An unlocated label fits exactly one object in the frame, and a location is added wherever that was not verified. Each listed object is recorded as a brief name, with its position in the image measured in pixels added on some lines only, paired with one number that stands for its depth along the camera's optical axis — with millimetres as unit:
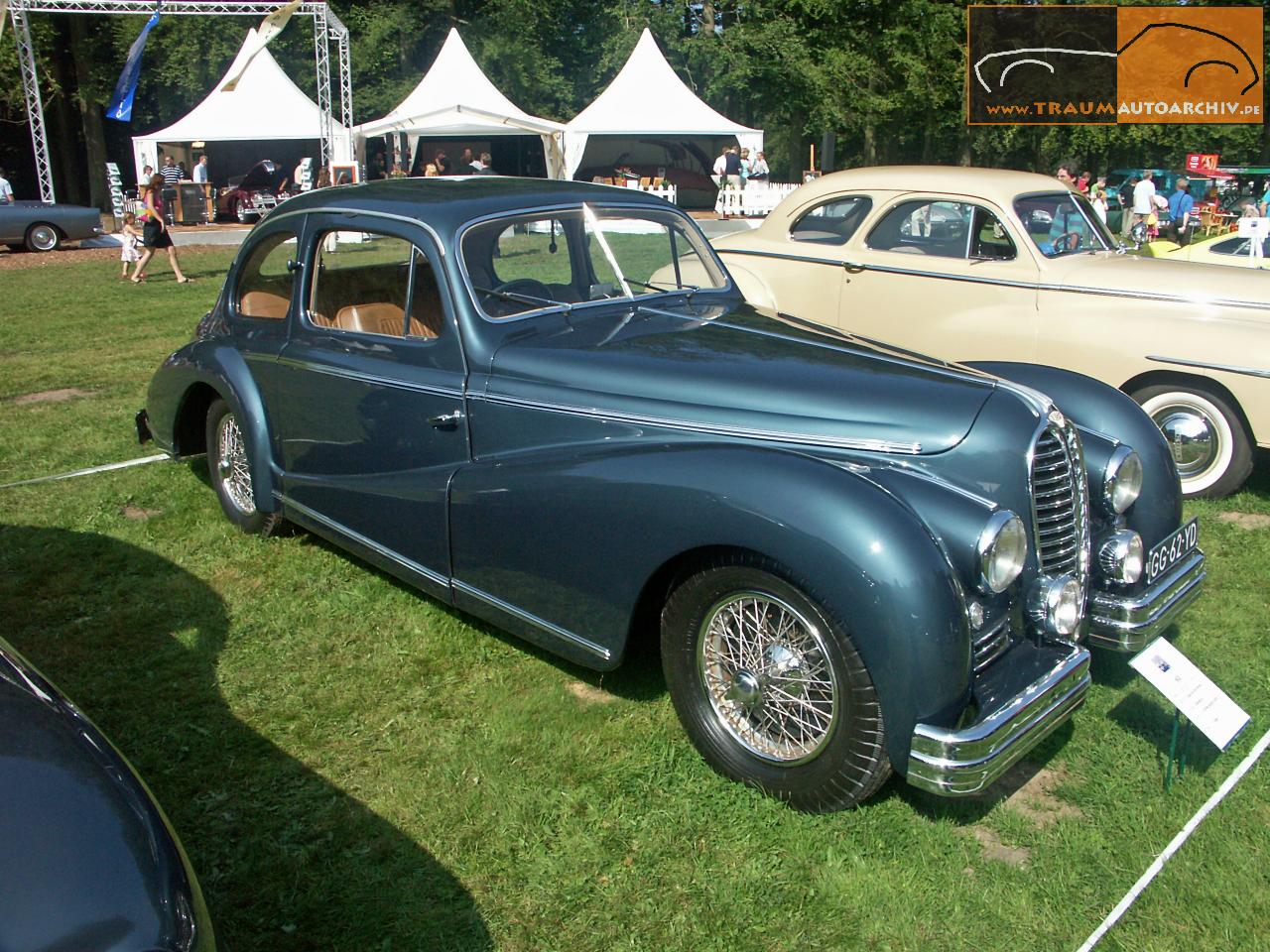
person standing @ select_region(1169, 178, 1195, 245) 23875
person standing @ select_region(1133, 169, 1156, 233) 22641
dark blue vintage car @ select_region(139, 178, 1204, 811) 2867
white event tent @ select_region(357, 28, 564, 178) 23906
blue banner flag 18406
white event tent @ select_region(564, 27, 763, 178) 26453
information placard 3021
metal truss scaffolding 19156
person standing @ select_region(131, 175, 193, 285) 14938
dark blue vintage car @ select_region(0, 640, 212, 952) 1755
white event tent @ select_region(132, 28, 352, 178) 25047
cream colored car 6031
